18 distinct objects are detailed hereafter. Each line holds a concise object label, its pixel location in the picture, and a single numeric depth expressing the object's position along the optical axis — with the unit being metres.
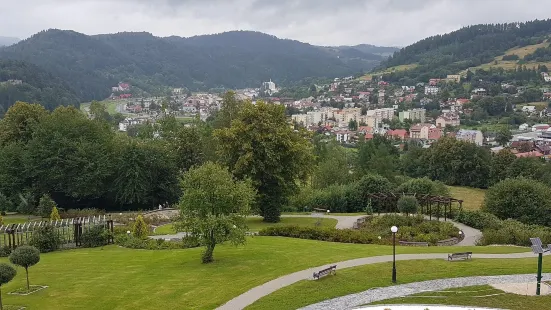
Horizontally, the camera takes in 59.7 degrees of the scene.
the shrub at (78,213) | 41.67
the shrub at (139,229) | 32.06
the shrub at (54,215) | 36.41
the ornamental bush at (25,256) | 19.73
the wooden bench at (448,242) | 31.50
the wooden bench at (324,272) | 20.90
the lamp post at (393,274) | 20.72
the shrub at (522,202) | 38.59
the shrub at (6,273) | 17.66
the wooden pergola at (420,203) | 38.91
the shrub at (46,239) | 29.72
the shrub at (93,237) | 31.28
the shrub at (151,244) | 29.52
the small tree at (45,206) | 41.62
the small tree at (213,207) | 22.69
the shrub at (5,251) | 29.23
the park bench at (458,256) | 23.44
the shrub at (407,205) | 37.12
